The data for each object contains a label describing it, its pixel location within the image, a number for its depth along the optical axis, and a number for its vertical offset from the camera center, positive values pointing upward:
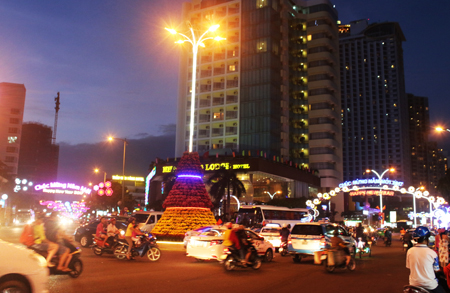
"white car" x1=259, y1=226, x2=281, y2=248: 25.12 -1.67
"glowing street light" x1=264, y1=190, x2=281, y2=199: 70.94 +2.36
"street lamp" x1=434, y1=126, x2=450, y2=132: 28.78 +5.65
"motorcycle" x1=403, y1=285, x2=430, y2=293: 6.58 -1.22
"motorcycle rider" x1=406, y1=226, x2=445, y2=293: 6.68 -0.88
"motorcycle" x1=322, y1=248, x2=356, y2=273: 14.84 -1.73
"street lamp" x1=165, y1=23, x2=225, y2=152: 25.55 +10.38
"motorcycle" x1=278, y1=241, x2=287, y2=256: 23.05 -2.21
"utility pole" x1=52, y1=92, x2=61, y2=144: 153.00 +34.02
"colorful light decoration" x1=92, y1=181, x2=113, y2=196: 40.15 +1.56
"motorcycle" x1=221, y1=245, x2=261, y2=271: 14.31 -1.75
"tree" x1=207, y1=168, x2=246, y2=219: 46.94 +2.40
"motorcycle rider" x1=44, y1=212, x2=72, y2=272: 11.24 -1.02
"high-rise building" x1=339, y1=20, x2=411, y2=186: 159.38 +41.60
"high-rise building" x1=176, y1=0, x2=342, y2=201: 78.25 +24.33
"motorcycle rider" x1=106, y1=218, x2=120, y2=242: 18.48 -1.10
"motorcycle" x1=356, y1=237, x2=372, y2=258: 23.03 -2.01
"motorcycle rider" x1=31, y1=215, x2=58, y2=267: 11.15 -1.06
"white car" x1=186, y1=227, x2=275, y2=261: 16.02 -1.50
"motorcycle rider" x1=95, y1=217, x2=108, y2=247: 18.23 -1.31
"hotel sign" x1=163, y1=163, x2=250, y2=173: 65.12 +6.31
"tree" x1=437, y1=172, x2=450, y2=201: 57.74 +3.61
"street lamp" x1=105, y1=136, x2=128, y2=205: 44.53 +6.25
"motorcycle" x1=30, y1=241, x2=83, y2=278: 11.25 -1.65
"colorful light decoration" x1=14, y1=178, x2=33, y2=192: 37.81 +1.71
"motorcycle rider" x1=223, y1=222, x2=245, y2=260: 14.37 -1.16
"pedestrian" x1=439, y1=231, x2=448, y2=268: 12.29 -1.13
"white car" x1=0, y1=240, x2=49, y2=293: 6.61 -1.10
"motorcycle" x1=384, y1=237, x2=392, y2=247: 35.22 -2.55
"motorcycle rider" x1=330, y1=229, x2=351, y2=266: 14.91 -1.25
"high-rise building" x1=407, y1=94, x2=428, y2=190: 192.38 +21.01
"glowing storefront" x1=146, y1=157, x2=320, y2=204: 65.12 +5.21
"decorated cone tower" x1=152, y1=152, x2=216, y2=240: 26.45 +0.07
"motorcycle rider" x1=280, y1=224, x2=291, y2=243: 23.17 -1.41
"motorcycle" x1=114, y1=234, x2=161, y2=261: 16.89 -1.80
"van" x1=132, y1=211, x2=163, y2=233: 28.49 -0.97
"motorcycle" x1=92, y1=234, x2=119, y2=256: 18.11 -1.75
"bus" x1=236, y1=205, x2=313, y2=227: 37.56 -0.67
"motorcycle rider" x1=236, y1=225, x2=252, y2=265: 14.40 -1.28
